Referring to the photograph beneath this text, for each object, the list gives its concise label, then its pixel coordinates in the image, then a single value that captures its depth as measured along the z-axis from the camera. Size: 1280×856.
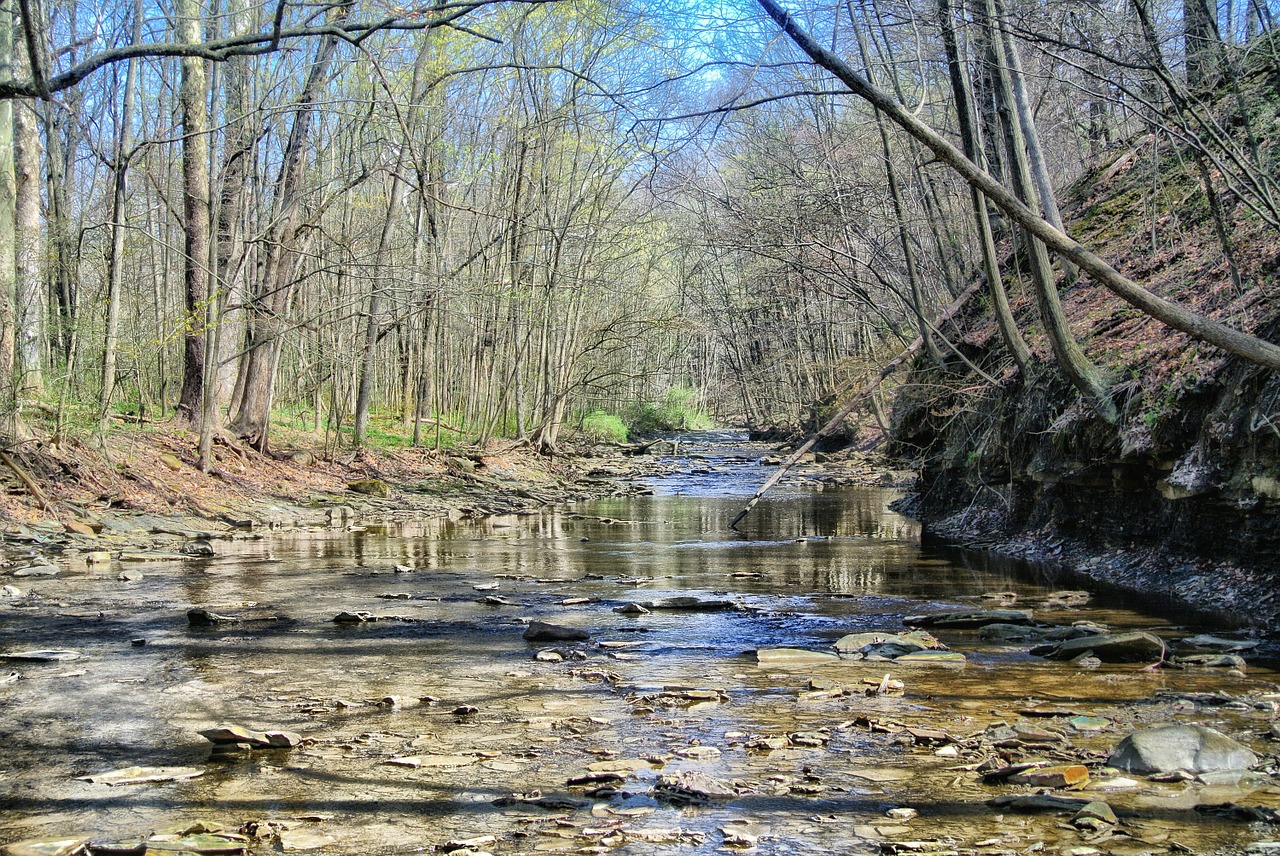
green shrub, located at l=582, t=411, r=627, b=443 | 43.66
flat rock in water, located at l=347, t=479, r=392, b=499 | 21.00
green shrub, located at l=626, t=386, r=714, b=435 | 53.66
